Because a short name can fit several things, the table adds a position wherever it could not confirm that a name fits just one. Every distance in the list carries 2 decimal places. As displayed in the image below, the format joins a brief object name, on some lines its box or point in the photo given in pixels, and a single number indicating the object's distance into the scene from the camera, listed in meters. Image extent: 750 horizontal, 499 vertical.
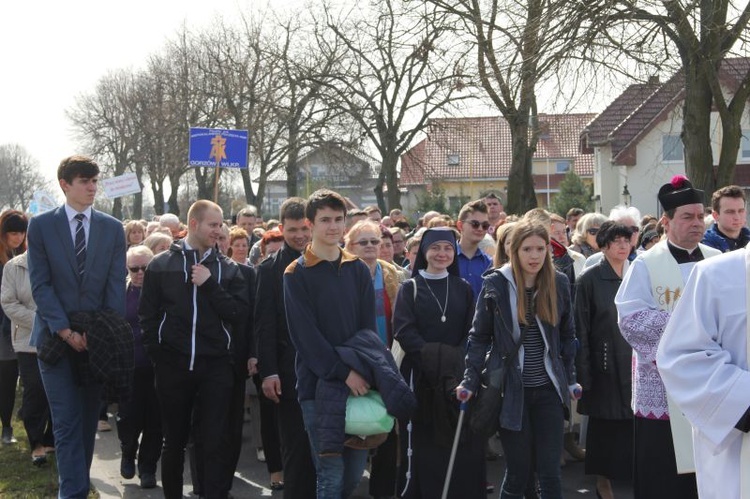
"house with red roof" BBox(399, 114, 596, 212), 22.17
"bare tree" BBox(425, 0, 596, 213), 13.85
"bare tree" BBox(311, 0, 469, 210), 29.89
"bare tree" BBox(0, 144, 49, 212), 83.62
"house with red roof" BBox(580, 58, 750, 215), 43.53
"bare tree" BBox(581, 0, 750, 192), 13.52
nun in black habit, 6.54
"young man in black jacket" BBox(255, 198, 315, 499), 6.05
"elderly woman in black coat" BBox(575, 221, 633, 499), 7.30
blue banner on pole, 13.70
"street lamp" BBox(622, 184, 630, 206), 38.29
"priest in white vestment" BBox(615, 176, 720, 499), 5.66
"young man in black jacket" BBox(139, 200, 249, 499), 6.52
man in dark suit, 6.37
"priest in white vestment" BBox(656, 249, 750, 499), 3.38
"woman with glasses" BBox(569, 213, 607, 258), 9.69
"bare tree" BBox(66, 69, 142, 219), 51.84
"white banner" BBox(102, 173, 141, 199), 19.00
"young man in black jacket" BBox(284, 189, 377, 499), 5.51
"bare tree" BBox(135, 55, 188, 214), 43.41
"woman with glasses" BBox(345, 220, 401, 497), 7.11
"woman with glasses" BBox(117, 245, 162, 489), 7.91
